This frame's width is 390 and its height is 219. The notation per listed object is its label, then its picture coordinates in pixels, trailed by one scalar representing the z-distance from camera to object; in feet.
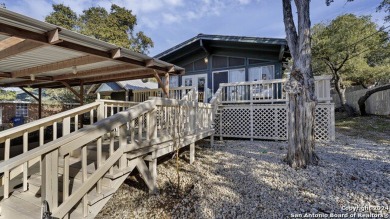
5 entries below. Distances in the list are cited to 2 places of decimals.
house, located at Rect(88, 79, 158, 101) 36.74
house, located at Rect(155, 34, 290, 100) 30.78
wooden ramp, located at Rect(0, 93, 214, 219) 6.73
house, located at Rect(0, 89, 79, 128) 45.56
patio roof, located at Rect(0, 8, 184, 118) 9.56
